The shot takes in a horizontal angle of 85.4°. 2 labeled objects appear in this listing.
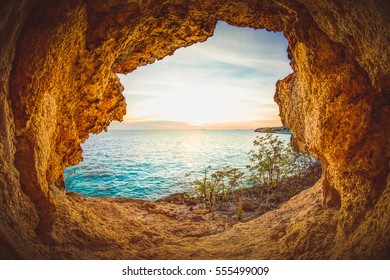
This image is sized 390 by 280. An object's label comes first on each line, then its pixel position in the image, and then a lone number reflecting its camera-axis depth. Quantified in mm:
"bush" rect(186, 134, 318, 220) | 14586
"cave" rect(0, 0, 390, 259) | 3803
